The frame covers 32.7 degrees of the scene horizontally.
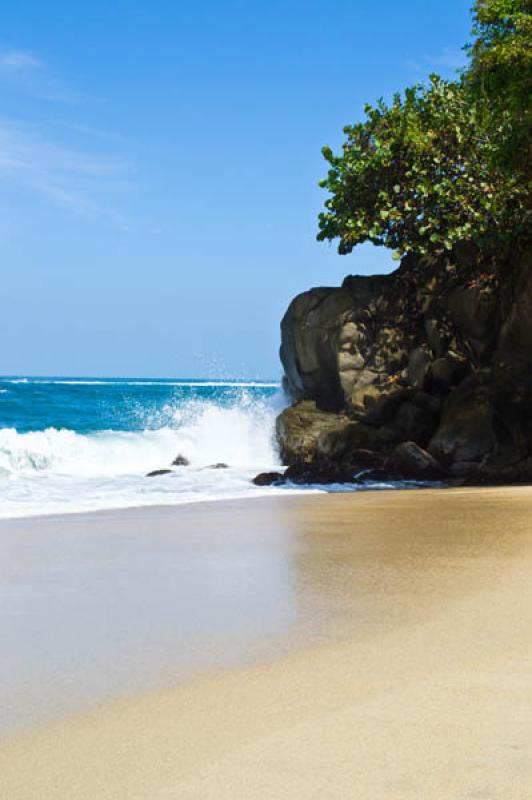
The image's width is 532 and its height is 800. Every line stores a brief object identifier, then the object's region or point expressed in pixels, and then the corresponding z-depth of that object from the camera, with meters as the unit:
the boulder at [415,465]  16.39
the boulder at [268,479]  16.83
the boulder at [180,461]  22.68
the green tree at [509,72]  13.28
